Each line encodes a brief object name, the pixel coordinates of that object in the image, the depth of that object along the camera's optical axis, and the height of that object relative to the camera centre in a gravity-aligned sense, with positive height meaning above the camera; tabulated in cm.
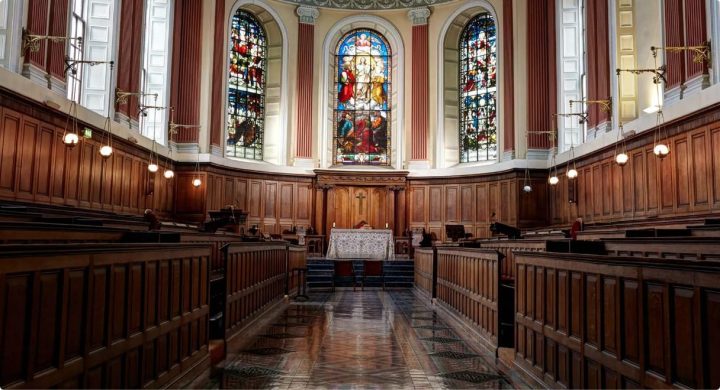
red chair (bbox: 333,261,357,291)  1645 -85
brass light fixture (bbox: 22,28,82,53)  1127 +370
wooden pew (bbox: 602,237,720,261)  595 -5
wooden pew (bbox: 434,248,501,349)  769 -72
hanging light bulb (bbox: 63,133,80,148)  1126 +180
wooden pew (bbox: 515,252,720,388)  306 -53
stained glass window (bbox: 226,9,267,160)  2345 +597
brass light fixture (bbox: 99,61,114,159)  1460 +260
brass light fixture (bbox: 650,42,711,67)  1141 +369
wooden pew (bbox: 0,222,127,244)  555 +1
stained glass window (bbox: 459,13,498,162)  2358 +606
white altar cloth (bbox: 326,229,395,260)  2005 -20
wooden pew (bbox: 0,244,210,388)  305 -53
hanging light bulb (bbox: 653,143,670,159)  1152 +179
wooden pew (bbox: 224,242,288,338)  787 -69
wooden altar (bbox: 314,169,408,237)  2323 +158
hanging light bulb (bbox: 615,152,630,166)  1246 +175
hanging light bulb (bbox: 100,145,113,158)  1245 +177
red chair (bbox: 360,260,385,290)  1716 -87
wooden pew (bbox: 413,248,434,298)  1400 -78
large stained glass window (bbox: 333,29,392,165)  2506 +593
